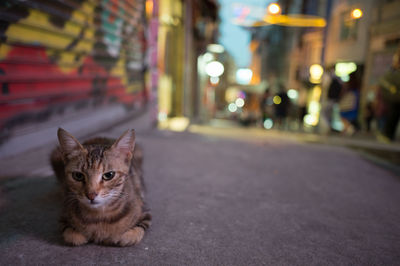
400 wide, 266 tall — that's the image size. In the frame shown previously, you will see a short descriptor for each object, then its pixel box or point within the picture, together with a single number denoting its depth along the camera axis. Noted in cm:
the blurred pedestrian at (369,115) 1238
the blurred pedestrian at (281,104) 1423
